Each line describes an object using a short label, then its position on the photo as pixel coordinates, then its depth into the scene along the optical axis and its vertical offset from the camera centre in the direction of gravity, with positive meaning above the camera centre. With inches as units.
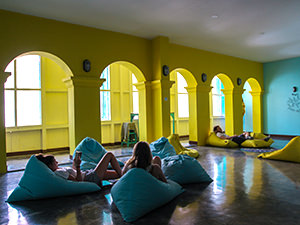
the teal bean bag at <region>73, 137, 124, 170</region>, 178.7 -28.1
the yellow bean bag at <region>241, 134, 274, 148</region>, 292.5 -37.5
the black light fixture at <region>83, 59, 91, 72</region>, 238.8 +48.2
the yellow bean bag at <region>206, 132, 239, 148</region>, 301.0 -36.6
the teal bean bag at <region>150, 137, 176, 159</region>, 210.7 -29.6
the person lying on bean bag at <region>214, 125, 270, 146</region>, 305.7 -31.5
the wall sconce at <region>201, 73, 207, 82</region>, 342.3 +49.4
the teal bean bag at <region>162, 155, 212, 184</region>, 152.6 -35.6
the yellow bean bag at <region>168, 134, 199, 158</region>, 242.8 -34.7
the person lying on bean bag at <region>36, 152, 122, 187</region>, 134.3 -32.0
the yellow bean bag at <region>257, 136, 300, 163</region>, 211.8 -35.5
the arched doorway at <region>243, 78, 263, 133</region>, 440.1 +10.2
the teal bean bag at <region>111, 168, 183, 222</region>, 105.1 -35.4
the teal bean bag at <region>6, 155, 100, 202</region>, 128.3 -35.3
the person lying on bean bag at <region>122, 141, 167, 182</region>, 123.5 -23.4
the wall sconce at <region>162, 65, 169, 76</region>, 283.0 +49.6
